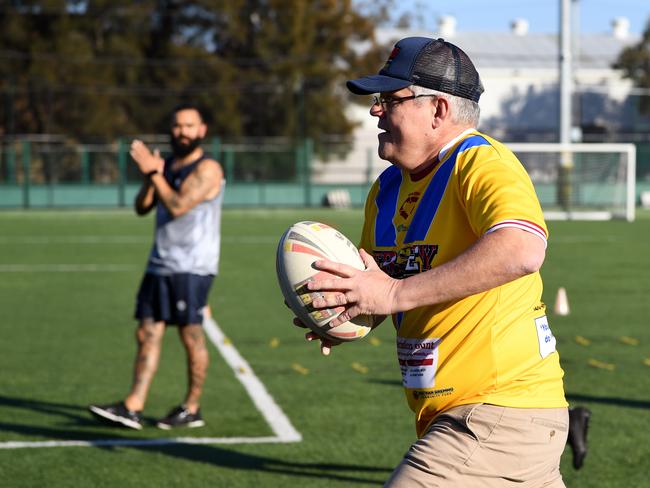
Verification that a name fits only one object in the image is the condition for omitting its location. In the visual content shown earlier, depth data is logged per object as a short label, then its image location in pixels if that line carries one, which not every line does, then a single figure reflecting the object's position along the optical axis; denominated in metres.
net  31.61
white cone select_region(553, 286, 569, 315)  13.30
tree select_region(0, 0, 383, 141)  51.25
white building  61.03
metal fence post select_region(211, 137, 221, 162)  44.88
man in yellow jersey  3.63
